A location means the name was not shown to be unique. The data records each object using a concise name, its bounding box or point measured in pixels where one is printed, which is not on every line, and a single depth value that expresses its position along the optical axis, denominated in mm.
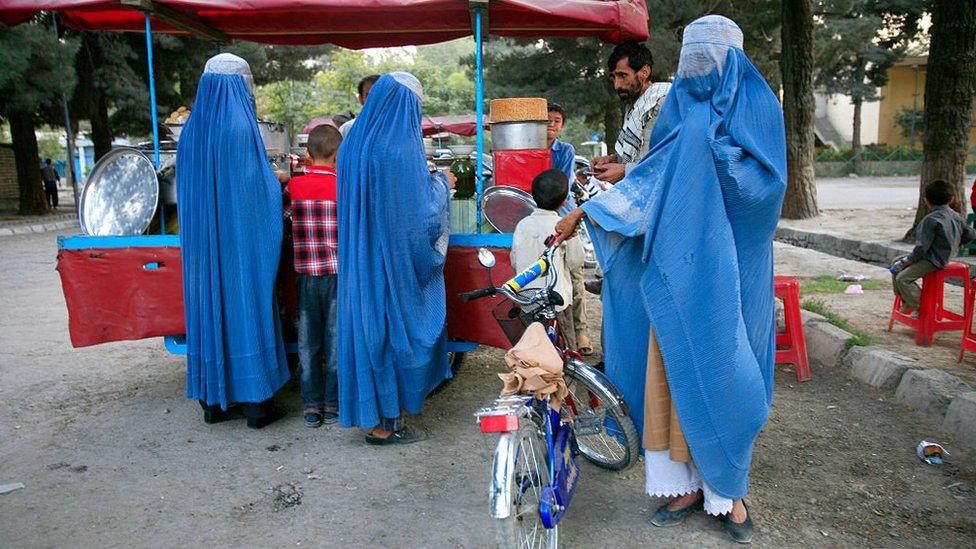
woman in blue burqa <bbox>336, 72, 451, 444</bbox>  3219
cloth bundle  2320
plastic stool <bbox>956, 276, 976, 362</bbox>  4352
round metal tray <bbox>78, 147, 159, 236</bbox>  3982
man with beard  3316
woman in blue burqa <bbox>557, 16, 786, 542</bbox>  2379
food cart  3730
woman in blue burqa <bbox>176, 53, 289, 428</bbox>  3400
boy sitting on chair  4820
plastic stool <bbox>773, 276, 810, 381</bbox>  4262
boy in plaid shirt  3486
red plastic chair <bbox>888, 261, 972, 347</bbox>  4809
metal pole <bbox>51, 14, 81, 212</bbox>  12653
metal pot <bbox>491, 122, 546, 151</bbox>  4020
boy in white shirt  3543
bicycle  2125
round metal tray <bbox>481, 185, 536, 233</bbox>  4055
